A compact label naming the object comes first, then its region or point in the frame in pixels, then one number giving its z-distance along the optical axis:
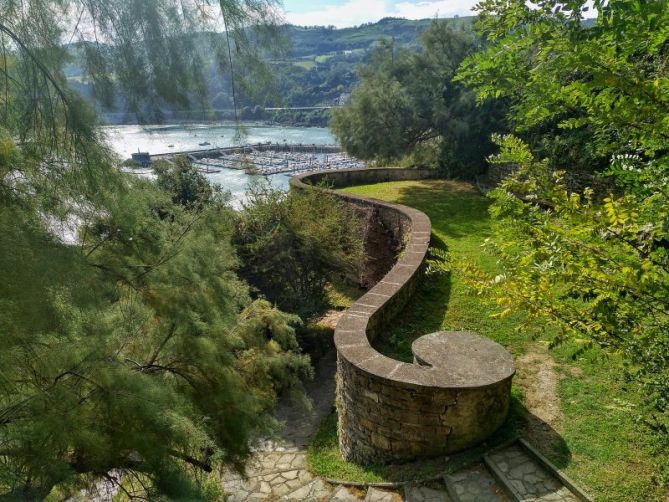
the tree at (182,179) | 16.05
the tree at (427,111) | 15.55
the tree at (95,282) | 2.72
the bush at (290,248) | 10.08
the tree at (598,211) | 2.39
